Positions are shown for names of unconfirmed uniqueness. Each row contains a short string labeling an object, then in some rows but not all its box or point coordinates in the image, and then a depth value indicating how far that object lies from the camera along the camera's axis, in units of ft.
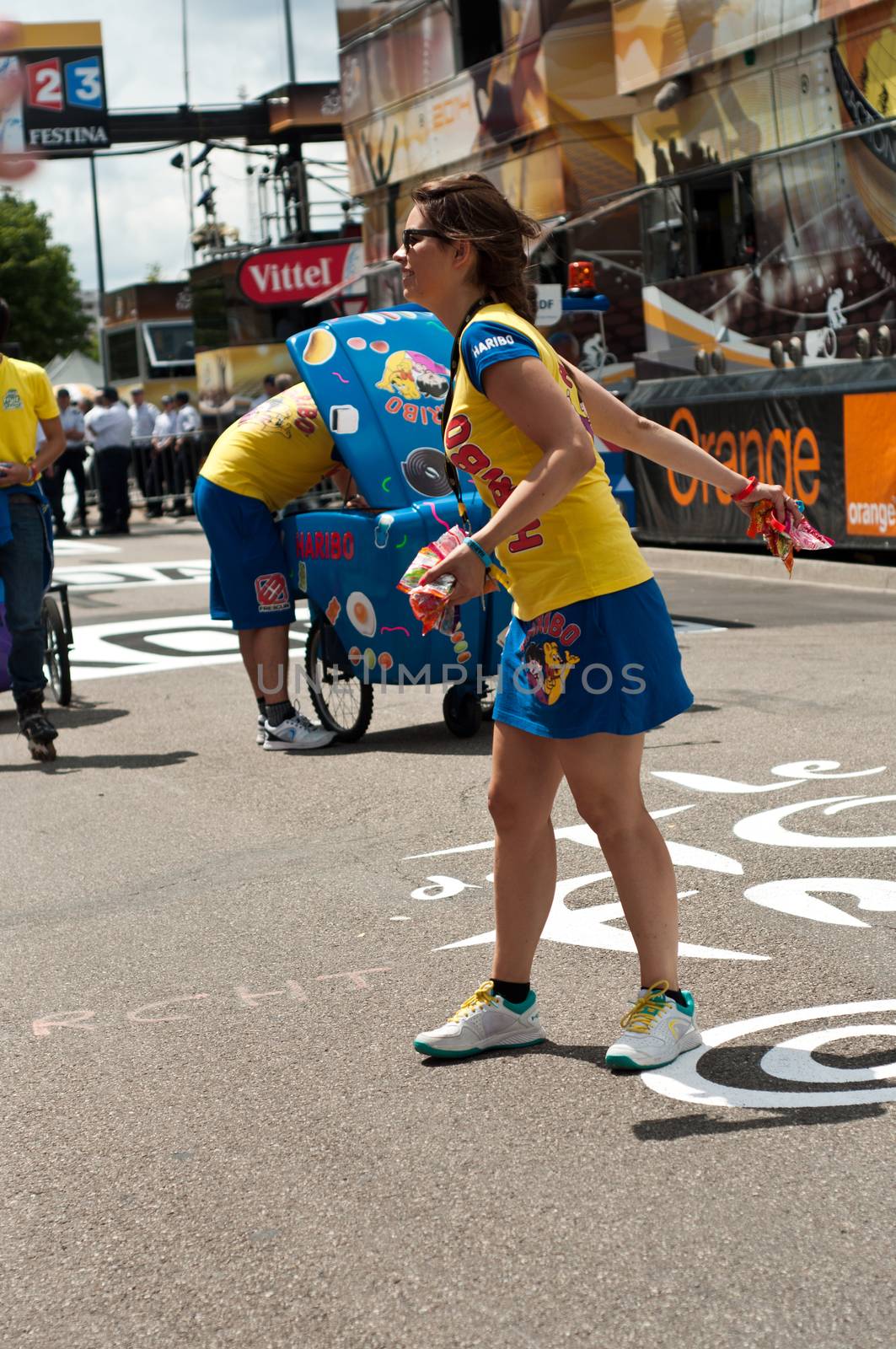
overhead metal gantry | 135.44
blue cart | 26.66
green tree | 287.89
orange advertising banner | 47.03
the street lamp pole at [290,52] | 146.72
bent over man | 27.81
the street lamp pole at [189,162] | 134.82
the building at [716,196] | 52.54
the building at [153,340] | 193.36
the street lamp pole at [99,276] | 220.72
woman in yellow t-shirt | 12.24
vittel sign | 119.85
